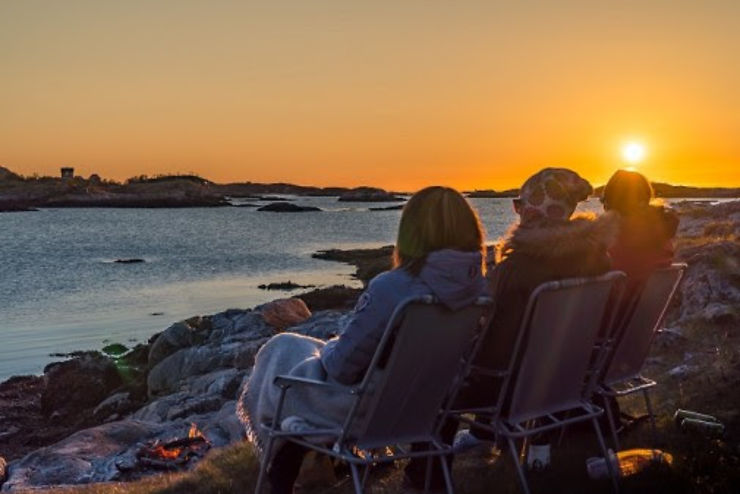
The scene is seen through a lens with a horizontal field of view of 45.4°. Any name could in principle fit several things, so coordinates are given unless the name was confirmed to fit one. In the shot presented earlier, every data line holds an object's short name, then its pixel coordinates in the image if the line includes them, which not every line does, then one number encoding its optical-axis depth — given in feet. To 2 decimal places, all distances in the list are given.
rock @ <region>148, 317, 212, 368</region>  71.15
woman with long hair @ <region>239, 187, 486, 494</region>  13.76
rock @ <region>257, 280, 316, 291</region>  131.73
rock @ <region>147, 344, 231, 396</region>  62.13
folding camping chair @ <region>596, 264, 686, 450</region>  18.26
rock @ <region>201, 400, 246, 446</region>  30.81
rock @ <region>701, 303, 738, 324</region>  35.42
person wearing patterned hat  15.61
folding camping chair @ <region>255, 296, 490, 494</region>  13.28
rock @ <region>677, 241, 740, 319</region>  40.09
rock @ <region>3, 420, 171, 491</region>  27.48
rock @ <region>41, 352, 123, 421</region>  62.54
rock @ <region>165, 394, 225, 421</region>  47.21
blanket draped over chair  14.98
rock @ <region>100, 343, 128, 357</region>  79.41
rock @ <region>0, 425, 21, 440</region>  56.13
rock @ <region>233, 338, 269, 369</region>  58.44
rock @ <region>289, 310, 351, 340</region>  63.87
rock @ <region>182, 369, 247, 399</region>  49.88
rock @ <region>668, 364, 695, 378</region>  27.43
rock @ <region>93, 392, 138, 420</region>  60.03
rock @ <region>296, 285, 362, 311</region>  97.66
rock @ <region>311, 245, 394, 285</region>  141.48
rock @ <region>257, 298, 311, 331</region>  75.51
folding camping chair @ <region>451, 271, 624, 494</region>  14.78
